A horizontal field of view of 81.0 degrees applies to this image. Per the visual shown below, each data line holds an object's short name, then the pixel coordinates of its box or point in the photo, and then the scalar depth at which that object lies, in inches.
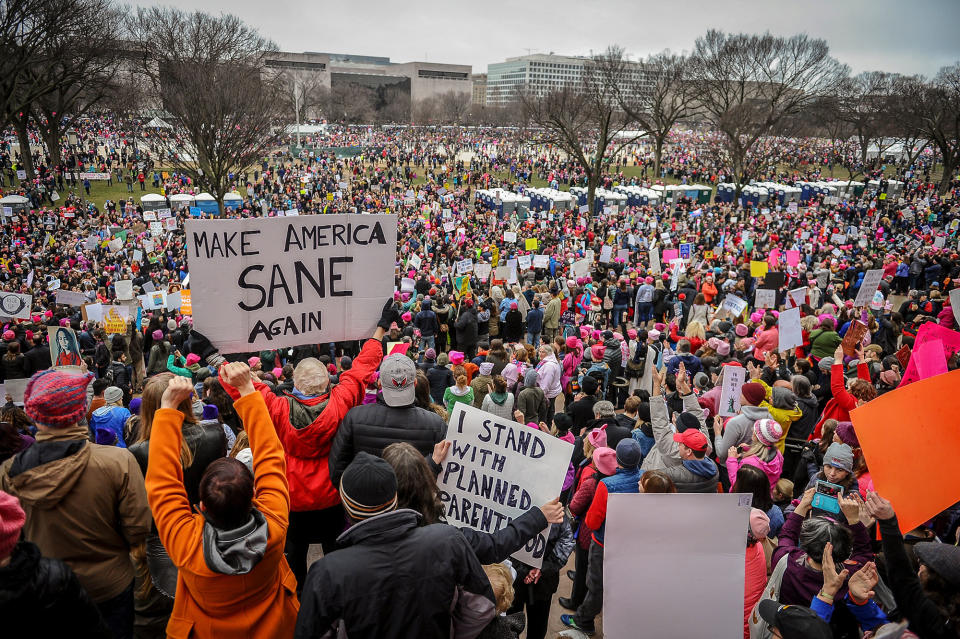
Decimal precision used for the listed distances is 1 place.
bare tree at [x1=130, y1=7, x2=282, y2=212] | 948.0
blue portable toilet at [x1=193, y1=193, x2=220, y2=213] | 1037.2
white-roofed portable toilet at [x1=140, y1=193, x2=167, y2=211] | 1034.2
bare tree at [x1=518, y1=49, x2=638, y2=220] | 1229.1
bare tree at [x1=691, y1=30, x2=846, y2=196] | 1663.4
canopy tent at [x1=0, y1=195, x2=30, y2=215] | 960.3
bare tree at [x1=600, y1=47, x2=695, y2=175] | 1674.5
